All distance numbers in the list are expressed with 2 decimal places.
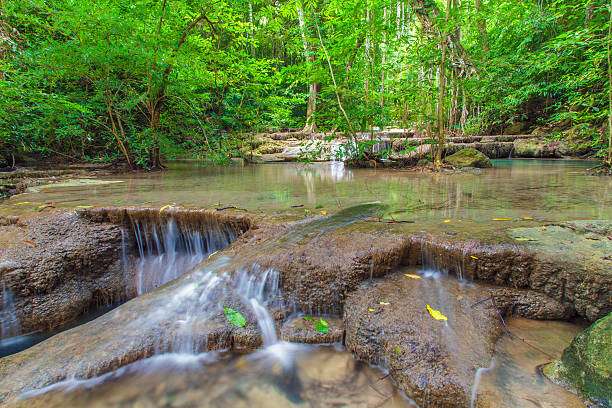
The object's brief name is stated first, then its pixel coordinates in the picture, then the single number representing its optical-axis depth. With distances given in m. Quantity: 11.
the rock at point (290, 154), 12.10
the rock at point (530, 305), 1.80
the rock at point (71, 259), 2.54
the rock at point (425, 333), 1.38
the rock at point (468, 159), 7.91
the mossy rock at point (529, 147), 11.74
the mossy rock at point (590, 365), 1.19
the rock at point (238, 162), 10.96
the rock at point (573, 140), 10.61
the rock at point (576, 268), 1.67
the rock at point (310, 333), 1.81
